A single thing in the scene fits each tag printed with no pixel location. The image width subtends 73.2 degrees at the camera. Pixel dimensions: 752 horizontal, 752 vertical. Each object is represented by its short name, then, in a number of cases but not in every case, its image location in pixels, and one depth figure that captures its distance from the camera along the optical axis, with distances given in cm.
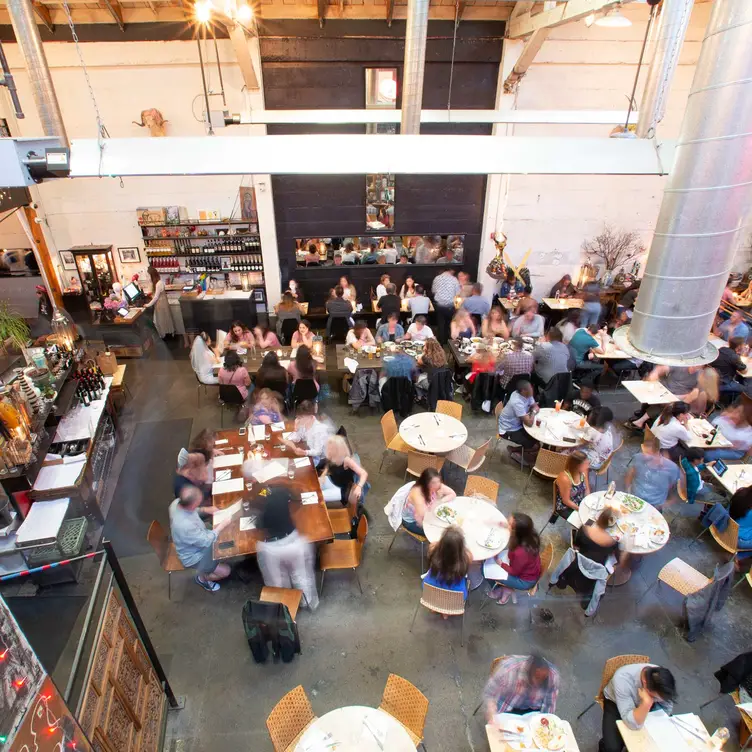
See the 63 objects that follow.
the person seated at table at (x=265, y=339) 771
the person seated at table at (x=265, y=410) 587
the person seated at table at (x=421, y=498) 461
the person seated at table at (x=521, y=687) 323
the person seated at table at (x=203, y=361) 712
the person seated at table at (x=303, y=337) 771
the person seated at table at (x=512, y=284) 1026
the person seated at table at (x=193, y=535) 421
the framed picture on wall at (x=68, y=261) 1009
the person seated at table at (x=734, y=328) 765
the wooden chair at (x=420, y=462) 555
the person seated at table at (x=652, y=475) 485
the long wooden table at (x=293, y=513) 427
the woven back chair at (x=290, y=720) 313
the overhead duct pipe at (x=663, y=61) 394
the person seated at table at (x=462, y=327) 812
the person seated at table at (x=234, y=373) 673
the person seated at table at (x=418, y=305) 891
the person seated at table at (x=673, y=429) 562
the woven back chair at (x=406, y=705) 322
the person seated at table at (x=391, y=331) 794
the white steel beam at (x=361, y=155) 304
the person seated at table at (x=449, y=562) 395
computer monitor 940
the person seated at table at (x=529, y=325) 817
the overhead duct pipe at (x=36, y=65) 500
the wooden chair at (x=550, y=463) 543
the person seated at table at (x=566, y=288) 1042
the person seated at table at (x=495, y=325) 802
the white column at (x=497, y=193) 922
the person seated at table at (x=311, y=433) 539
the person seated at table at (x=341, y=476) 486
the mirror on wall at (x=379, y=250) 1046
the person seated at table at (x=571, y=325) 805
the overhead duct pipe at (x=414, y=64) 443
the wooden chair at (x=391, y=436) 598
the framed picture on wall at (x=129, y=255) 1032
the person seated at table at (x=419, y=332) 787
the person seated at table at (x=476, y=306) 870
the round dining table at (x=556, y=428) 574
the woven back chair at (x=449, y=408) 634
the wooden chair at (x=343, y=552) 450
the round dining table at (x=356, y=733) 303
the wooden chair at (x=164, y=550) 436
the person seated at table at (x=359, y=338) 767
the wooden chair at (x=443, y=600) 398
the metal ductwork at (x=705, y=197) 162
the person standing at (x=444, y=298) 938
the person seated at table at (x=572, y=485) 497
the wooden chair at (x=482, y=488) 503
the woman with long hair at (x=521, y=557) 410
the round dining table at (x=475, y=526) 434
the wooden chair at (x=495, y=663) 337
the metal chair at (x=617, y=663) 342
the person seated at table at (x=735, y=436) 564
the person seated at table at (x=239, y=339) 769
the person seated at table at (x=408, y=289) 951
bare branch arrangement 1069
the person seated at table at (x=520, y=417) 595
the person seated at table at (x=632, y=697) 307
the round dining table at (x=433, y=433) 562
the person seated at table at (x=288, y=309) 882
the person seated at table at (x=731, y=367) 696
